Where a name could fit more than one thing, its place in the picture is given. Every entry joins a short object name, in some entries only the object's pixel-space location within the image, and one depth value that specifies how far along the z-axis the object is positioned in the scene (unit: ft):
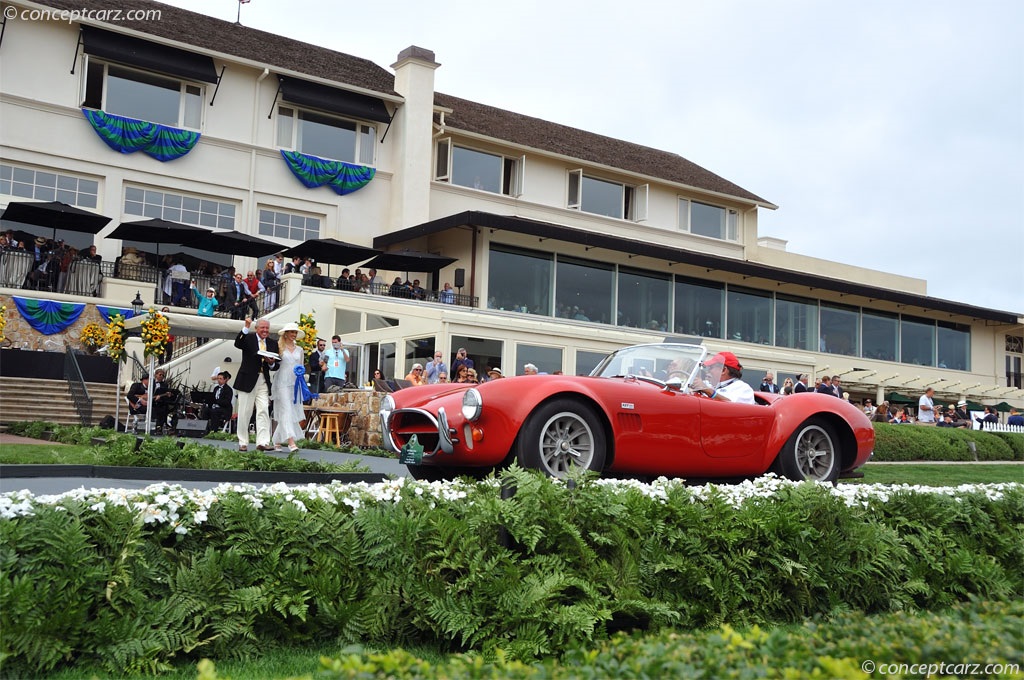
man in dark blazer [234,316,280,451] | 43.65
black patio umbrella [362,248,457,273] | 95.39
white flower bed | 15.37
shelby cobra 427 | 26.61
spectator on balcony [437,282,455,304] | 97.86
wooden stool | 60.34
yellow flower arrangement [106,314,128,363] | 59.82
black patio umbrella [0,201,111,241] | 81.46
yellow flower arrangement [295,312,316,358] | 62.28
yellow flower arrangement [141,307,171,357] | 57.16
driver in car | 31.55
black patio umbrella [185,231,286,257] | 88.12
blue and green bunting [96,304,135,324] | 81.61
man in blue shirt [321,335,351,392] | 67.36
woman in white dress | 45.72
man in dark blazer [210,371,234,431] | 69.26
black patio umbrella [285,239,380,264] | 91.61
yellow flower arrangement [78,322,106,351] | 67.05
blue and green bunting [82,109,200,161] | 95.14
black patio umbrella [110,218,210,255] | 84.89
